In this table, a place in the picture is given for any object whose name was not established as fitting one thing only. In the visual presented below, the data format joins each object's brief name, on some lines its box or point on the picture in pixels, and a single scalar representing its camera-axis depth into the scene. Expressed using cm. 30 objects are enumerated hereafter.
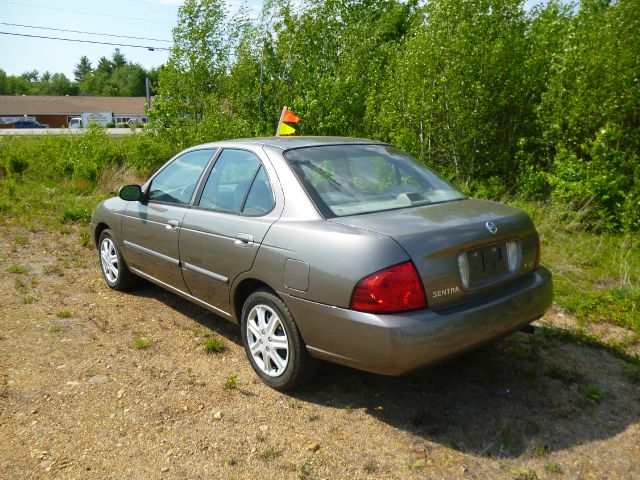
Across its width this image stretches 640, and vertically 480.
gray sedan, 315
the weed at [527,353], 426
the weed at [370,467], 301
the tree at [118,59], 13412
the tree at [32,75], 15504
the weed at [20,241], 823
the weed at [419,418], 346
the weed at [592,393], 370
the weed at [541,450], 308
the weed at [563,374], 394
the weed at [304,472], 298
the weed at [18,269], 682
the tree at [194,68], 1407
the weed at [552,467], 295
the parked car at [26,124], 5797
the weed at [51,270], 686
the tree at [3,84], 11519
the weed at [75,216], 970
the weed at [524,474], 290
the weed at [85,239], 824
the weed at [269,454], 315
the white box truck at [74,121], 6591
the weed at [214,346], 458
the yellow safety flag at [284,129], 960
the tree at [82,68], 14550
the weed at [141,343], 469
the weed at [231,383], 398
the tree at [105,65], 13054
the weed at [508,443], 312
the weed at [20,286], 614
